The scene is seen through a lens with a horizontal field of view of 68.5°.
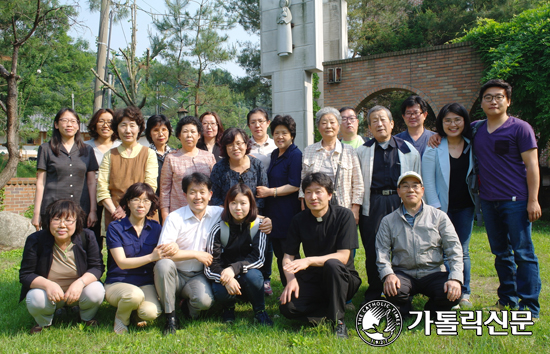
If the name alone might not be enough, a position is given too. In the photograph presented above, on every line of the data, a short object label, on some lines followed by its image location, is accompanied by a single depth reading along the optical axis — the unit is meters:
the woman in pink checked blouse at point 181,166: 3.95
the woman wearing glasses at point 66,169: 3.87
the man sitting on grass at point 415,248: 3.15
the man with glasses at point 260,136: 4.36
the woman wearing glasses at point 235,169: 3.78
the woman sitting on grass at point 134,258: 3.24
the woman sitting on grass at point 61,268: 3.19
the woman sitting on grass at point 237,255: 3.34
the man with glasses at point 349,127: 4.48
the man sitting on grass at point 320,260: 3.10
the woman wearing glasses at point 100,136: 4.12
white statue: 9.12
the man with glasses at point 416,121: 3.93
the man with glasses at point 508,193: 3.28
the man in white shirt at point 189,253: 3.28
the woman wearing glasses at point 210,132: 4.63
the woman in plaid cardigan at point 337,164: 3.69
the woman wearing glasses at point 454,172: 3.58
